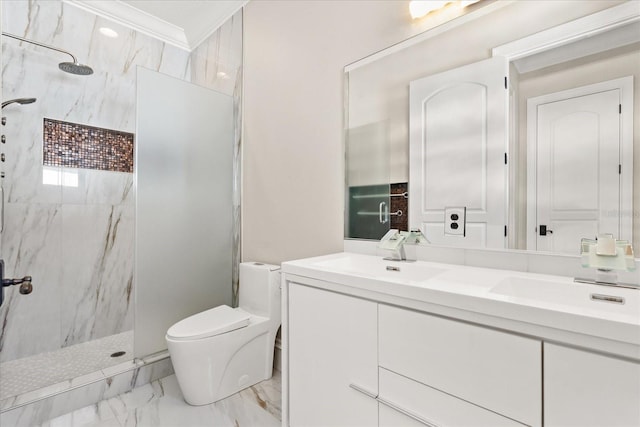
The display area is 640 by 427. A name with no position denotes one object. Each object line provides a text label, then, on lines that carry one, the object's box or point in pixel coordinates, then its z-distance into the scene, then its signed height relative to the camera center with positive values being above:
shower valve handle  1.34 -0.32
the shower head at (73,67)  2.09 +1.01
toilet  1.65 -0.72
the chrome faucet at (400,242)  1.45 -0.13
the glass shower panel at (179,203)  1.91 +0.06
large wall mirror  1.01 +0.34
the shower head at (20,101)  2.06 +0.74
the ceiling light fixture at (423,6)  1.38 +0.94
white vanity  0.67 -0.37
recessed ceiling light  2.55 +1.49
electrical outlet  1.34 -0.03
